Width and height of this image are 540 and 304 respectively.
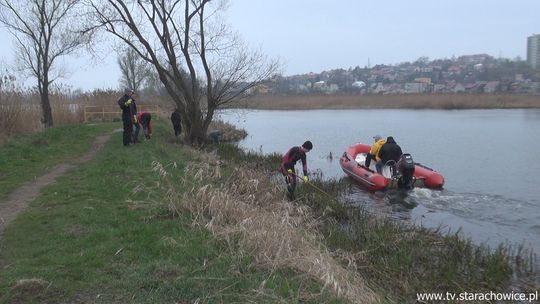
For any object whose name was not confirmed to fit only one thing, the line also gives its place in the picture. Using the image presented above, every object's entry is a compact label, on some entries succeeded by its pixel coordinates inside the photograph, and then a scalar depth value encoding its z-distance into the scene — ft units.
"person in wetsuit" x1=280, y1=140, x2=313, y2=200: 36.06
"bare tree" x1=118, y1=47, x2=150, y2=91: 137.10
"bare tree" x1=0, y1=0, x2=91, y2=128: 72.23
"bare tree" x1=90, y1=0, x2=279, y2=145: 65.57
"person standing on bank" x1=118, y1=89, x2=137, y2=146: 47.03
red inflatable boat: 44.55
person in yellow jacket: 47.62
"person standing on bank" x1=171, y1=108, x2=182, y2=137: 72.33
